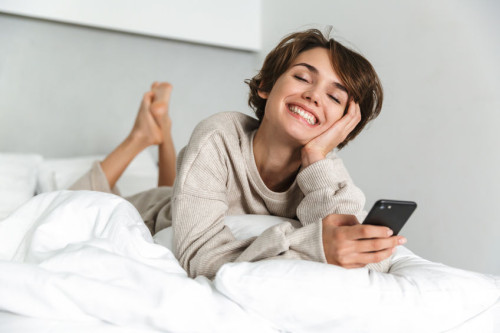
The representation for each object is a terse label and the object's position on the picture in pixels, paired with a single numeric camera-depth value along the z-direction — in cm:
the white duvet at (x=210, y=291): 70
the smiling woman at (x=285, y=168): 99
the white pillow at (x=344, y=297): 77
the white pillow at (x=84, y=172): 205
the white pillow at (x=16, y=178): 182
